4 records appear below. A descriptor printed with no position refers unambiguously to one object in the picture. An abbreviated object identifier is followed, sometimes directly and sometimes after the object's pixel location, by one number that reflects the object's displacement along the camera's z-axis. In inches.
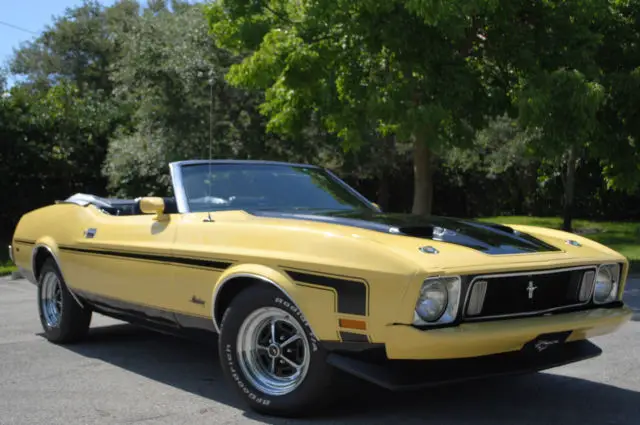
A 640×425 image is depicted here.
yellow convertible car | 156.3
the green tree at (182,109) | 786.8
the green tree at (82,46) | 1550.2
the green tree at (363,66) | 456.1
